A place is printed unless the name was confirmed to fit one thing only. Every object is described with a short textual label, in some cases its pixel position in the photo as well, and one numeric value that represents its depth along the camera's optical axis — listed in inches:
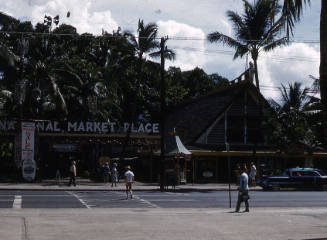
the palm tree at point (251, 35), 1568.7
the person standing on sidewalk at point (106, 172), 1568.7
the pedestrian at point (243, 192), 814.5
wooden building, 1689.2
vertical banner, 1427.2
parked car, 1391.5
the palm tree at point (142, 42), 1674.5
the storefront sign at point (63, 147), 1968.5
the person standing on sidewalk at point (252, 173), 1481.3
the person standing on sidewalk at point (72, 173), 1365.7
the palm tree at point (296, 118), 1635.1
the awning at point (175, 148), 1501.0
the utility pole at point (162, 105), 1342.3
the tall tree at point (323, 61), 354.6
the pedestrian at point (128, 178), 1021.2
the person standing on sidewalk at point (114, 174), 1384.1
